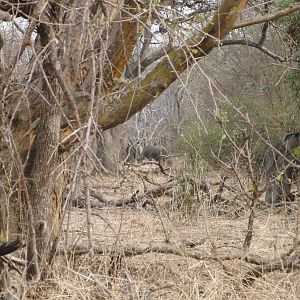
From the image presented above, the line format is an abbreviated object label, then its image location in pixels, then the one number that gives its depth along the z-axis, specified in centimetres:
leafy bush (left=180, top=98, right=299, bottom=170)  2723
